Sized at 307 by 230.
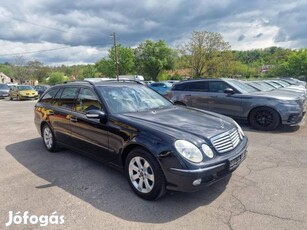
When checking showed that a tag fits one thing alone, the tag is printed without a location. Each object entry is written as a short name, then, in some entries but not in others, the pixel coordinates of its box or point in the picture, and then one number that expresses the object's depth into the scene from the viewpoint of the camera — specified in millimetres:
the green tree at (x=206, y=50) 40406
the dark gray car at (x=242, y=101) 6852
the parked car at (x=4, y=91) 27366
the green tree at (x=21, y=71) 76388
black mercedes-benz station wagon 2920
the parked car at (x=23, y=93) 23250
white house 86500
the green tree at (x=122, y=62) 54594
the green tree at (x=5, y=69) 97200
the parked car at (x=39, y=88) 30150
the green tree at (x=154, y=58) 52500
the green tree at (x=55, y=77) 77762
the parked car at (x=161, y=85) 21936
